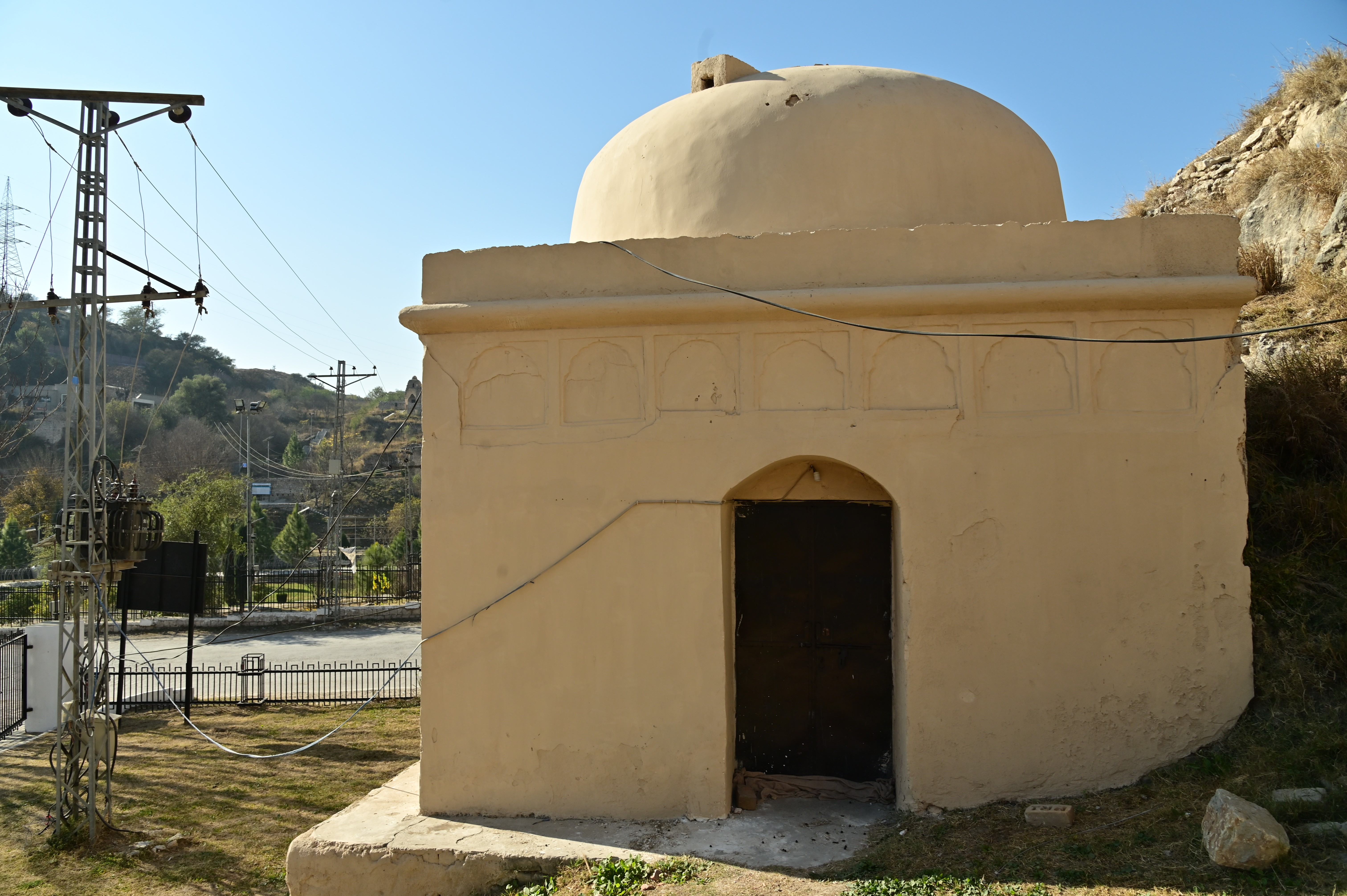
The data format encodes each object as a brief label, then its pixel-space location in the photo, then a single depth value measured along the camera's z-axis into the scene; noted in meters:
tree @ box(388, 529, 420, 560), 35.16
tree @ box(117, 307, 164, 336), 75.44
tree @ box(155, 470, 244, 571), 27.92
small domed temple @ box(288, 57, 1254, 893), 5.70
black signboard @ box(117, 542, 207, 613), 12.66
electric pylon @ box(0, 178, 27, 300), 17.42
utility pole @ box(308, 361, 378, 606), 25.74
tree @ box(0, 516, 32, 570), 35.16
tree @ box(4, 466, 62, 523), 36.94
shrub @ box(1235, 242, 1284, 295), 10.42
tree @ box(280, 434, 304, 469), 56.97
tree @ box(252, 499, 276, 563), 37.41
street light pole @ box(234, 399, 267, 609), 26.38
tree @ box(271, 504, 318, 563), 37.09
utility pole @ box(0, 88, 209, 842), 7.67
